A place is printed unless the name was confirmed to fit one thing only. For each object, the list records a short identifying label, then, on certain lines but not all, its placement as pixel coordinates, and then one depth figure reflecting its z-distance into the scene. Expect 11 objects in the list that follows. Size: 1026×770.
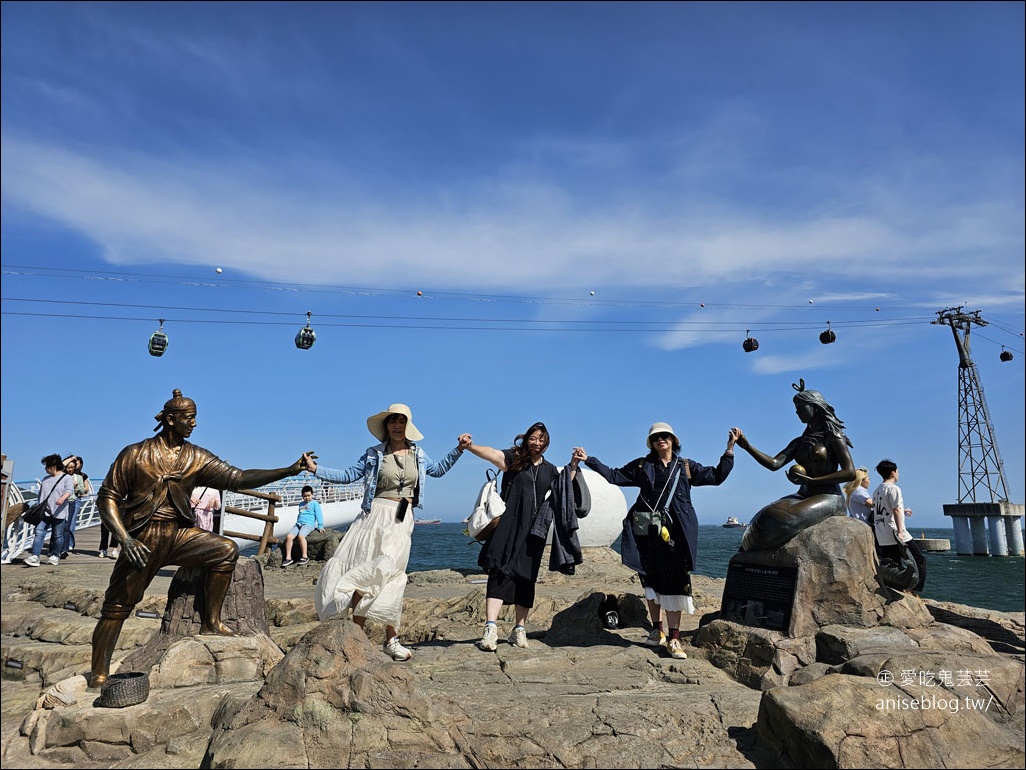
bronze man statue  5.12
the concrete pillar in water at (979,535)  37.41
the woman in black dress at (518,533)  6.24
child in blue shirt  14.83
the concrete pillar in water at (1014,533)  36.94
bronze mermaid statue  6.25
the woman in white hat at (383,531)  5.61
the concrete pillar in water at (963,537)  37.97
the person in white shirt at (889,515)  7.96
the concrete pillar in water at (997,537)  36.94
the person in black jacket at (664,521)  6.20
